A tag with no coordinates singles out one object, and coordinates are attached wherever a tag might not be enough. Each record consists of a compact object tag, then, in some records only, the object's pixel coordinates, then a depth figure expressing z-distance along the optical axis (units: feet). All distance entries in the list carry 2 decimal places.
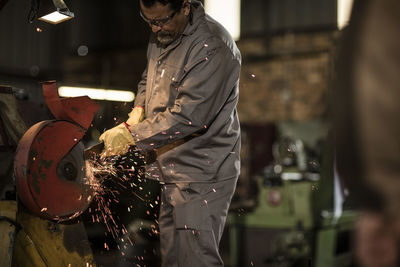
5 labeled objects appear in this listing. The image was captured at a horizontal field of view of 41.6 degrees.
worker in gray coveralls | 8.01
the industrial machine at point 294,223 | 13.88
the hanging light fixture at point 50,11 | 8.66
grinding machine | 7.45
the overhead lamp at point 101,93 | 27.20
